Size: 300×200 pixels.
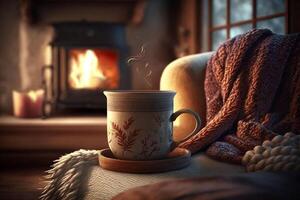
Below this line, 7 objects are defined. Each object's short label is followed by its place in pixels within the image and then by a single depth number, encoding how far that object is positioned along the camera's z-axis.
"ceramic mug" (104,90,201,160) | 0.74
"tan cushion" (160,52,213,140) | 1.16
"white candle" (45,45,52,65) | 2.74
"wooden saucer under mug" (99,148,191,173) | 0.73
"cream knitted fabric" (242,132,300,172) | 0.70
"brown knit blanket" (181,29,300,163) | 0.97
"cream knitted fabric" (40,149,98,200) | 0.74
